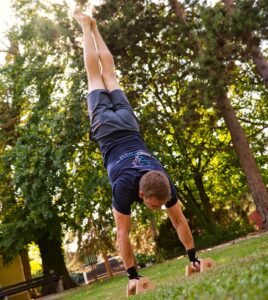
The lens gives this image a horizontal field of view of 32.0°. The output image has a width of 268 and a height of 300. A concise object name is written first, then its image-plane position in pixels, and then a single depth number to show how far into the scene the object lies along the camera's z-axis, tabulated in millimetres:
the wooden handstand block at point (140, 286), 5107
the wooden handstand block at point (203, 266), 5313
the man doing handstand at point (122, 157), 4836
